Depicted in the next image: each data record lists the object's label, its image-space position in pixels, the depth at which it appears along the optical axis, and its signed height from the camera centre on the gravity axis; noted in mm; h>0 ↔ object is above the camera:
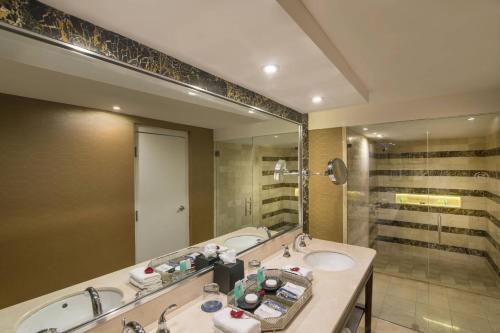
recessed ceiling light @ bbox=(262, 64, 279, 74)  1407 +632
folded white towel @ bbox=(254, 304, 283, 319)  1056 -677
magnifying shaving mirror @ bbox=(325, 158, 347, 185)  2213 -26
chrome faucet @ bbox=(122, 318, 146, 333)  863 -600
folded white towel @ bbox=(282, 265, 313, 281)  1452 -667
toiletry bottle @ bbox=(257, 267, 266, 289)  1379 -667
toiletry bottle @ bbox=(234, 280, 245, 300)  1208 -648
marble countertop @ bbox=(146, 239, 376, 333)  1052 -729
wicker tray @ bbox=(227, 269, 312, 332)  1022 -686
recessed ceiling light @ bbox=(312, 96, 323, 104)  2061 +643
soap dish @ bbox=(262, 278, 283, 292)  1347 -700
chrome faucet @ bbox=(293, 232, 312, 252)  2098 -677
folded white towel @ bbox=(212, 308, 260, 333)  921 -637
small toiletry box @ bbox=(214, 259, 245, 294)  1297 -609
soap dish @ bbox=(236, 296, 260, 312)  1145 -688
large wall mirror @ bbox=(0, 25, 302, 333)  820 -55
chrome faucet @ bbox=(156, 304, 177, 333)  958 -659
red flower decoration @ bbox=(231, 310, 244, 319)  986 -630
